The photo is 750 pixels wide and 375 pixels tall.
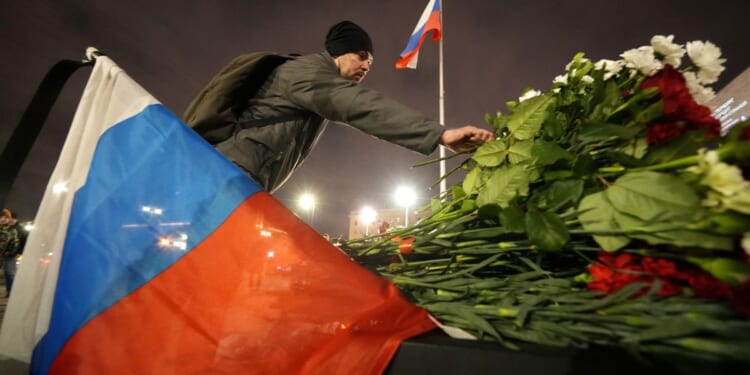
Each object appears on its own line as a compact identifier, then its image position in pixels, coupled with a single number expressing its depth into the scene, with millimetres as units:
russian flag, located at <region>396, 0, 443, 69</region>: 8742
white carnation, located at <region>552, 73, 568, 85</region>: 1335
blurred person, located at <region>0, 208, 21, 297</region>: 5961
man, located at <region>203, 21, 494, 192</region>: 1454
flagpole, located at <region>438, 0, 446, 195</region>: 12528
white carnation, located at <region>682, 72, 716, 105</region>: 1074
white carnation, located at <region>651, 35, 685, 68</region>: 1072
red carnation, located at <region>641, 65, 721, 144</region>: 902
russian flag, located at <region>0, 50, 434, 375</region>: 900
